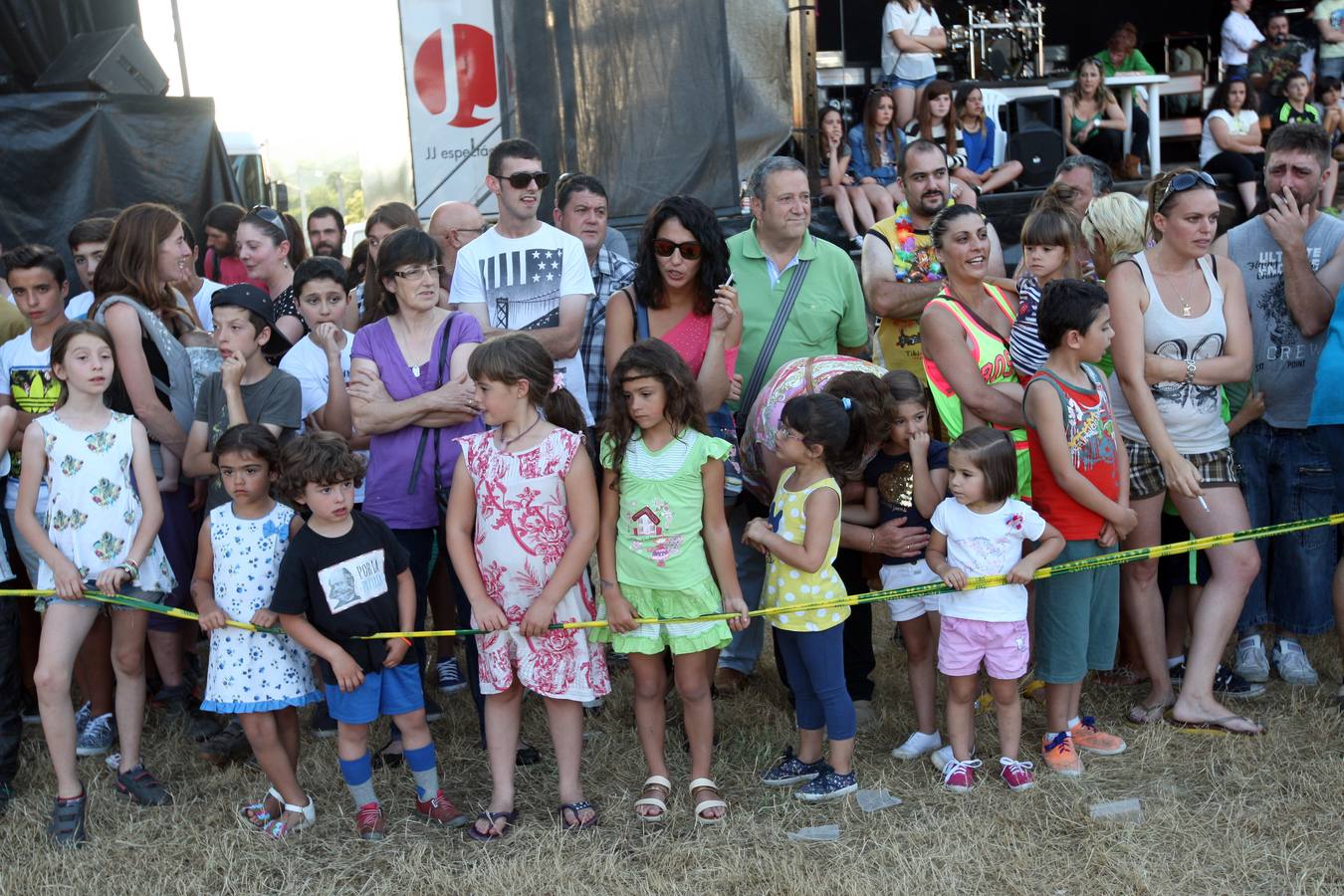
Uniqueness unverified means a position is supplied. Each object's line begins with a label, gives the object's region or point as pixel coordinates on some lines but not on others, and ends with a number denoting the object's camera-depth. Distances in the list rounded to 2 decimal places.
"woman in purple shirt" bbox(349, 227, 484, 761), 4.05
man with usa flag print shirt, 4.64
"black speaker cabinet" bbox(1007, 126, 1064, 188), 9.88
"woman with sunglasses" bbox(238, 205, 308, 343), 5.03
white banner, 9.68
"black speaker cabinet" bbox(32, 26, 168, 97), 8.00
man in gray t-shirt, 4.47
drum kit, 11.95
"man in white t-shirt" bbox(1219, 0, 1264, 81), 12.50
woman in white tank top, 4.20
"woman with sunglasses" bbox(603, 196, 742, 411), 4.09
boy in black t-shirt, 3.63
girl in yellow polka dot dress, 3.74
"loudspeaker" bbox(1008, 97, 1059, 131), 10.65
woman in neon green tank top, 4.22
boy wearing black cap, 4.12
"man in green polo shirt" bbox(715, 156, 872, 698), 4.45
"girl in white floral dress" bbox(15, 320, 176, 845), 3.88
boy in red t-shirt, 3.95
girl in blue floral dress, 3.78
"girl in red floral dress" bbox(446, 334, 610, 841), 3.68
